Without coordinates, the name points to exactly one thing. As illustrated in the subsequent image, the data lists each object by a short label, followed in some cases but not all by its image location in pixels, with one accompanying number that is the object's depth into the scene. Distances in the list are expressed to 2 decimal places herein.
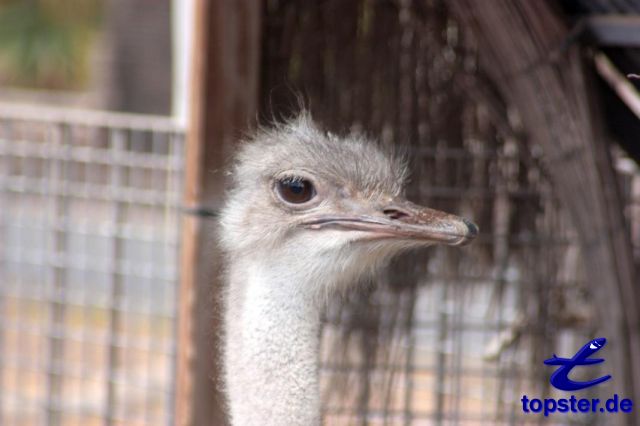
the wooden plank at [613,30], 3.97
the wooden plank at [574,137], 4.20
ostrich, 3.97
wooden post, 5.42
